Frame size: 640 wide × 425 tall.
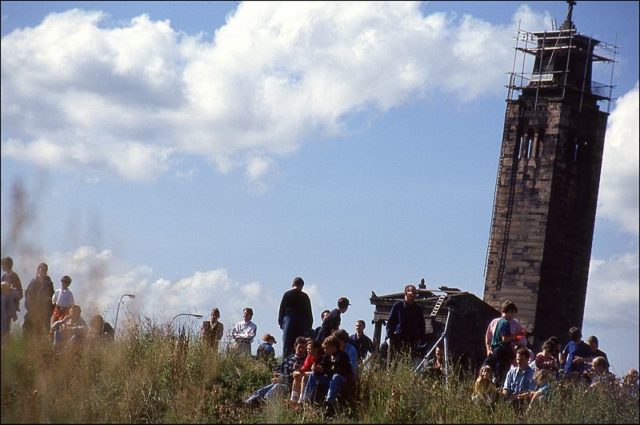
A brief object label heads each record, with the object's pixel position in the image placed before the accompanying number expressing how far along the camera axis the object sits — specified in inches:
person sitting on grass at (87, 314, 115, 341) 1021.8
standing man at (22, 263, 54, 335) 1003.9
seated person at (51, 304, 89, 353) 1016.2
